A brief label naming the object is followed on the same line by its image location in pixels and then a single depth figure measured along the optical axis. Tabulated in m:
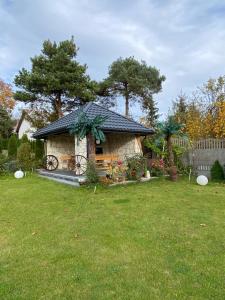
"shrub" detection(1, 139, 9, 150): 28.87
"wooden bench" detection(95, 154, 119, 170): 10.61
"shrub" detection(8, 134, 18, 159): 23.38
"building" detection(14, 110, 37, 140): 34.12
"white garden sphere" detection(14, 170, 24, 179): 12.35
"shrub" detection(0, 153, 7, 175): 13.20
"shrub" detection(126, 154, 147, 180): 10.69
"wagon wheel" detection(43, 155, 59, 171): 14.00
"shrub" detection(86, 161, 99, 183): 9.62
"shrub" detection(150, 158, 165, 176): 11.52
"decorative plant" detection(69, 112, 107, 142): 9.56
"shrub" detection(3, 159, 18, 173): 13.64
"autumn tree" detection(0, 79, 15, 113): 34.53
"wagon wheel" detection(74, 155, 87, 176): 10.81
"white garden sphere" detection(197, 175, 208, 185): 9.65
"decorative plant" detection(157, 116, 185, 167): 10.47
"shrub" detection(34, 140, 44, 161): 18.83
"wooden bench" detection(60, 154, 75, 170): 12.13
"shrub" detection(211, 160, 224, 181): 10.60
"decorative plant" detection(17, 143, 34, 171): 14.38
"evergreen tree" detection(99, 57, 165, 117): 25.75
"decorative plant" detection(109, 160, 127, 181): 10.23
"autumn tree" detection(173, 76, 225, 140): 14.93
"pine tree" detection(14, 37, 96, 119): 19.12
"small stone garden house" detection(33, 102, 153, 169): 11.19
